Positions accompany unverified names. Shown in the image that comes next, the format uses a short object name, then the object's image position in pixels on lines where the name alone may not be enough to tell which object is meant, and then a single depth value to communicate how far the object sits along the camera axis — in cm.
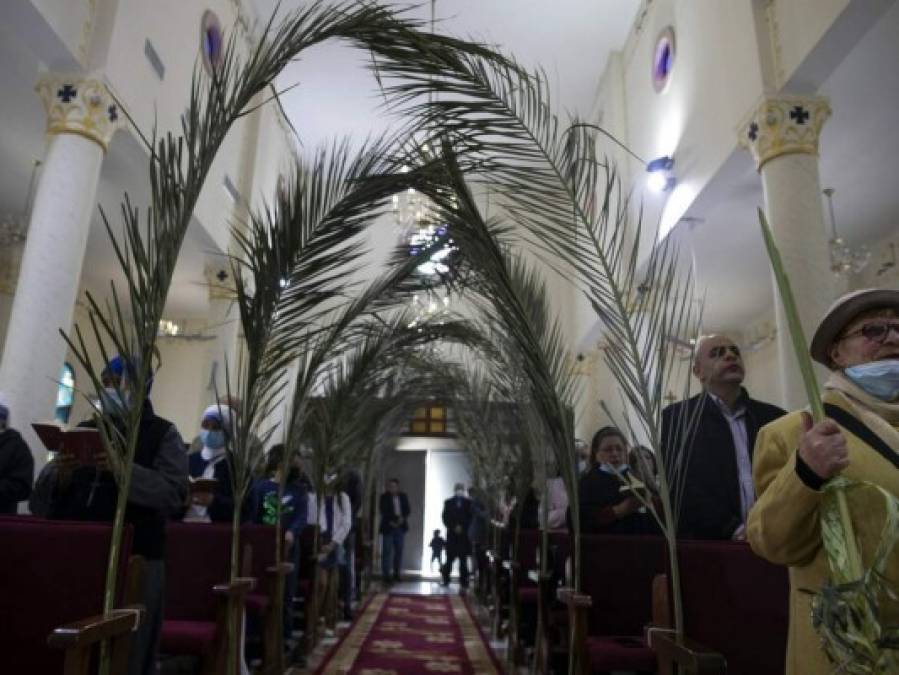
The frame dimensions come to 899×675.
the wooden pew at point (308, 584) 504
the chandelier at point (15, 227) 959
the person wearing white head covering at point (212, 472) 431
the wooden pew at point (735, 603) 235
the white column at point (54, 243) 572
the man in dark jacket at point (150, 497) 268
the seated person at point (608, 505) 401
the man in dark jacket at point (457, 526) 1222
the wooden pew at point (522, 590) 498
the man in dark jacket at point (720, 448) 304
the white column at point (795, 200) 579
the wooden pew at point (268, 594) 393
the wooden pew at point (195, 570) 353
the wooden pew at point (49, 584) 220
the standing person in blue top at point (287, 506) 490
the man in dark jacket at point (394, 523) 1234
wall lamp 921
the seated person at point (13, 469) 387
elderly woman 129
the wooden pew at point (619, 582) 346
